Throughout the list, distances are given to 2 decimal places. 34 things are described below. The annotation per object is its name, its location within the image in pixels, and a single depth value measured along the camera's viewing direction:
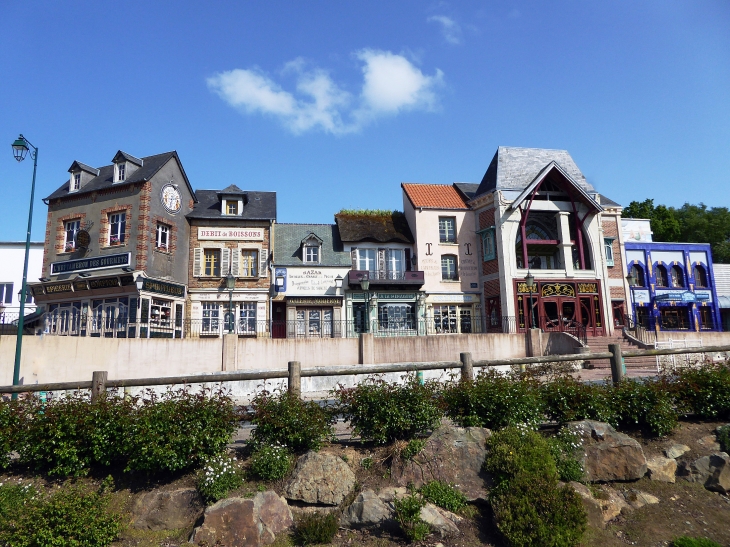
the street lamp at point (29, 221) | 15.00
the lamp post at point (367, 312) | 27.58
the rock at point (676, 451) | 9.56
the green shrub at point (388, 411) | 9.13
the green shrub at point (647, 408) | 9.92
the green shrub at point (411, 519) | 7.30
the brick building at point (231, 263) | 28.70
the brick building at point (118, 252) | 25.72
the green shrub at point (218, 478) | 7.95
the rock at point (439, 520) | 7.45
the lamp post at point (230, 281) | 22.60
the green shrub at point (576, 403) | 9.76
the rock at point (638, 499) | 8.50
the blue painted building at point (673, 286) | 36.16
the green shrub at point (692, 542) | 7.37
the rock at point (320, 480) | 8.21
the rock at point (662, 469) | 9.13
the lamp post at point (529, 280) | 24.55
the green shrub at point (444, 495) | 7.99
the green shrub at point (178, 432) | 8.12
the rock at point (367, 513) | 7.68
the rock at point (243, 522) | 7.40
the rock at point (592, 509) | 7.80
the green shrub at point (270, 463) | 8.41
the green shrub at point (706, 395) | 10.49
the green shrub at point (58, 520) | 6.66
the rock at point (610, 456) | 8.97
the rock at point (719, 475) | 8.95
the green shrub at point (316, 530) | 7.46
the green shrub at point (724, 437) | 9.67
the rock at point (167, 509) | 7.86
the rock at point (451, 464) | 8.38
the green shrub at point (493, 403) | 9.41
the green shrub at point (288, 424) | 8.86
